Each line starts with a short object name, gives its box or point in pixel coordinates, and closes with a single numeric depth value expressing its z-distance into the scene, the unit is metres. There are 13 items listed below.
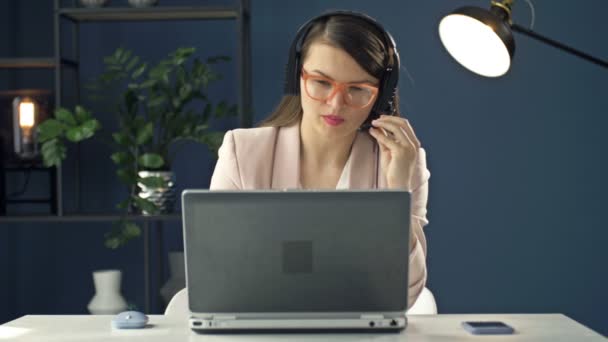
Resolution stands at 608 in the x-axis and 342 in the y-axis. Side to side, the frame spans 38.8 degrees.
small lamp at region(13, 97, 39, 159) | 3.31
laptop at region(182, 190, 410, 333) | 1.44
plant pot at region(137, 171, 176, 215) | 3.24
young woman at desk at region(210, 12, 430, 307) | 2.01
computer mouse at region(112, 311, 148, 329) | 1.63
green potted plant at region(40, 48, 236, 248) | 3.20
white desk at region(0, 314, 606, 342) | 1.51
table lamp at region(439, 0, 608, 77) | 2.06
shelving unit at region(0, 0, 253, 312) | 3.26
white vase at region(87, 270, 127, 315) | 3.26
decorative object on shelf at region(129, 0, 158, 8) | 3.32
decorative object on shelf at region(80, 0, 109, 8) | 3.32
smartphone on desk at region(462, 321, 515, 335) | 1.56
